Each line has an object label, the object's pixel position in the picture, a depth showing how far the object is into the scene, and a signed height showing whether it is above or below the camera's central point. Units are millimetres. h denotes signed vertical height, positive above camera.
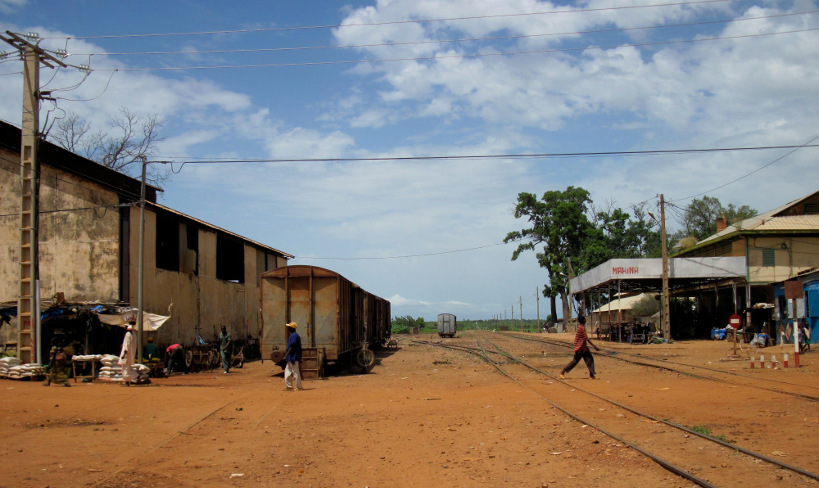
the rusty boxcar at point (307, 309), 20047 -471
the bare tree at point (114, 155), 39875 +8426
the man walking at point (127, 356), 17875 -1632
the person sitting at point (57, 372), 17844 -2023
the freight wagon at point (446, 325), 62781 -3161
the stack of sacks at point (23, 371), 18391 -2047
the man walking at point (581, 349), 16644 -1489
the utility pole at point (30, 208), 18578 +2546
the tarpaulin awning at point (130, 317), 20672 -732
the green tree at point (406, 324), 89875 -4433
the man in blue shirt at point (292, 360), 16406 -1651
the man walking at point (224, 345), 23188 -1773
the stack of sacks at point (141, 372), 18781 -2182
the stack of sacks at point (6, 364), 18531 -1873
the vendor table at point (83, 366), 19094 -2061
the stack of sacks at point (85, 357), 19062 -1750
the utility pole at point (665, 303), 35856 -771
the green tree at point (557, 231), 69000 +6264
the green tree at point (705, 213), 75238 +8537
